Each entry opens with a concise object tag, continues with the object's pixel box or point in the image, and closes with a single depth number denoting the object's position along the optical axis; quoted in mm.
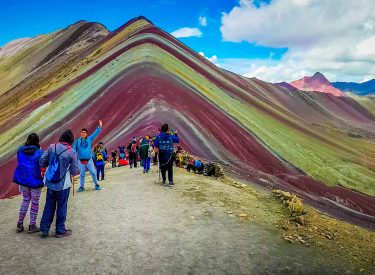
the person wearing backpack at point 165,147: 14344
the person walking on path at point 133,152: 20094
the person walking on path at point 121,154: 23641
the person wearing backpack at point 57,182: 9133
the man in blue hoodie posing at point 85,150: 13641
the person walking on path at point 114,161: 23223
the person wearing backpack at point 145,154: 17656
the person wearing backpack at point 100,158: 16641
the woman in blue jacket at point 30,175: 9391
